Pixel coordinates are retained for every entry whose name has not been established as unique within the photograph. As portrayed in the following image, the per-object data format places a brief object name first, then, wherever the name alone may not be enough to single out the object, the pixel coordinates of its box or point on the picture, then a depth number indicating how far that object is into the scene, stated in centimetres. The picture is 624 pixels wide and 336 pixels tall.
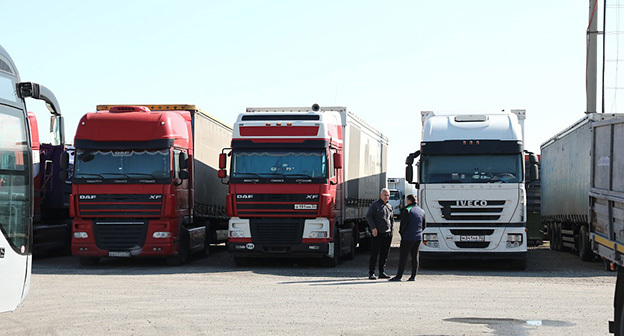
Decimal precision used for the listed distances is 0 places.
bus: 1010
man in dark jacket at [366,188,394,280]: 1995
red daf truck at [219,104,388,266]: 2148
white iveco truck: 2123
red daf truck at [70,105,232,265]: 2158
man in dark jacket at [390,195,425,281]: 1966
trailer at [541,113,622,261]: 2478
